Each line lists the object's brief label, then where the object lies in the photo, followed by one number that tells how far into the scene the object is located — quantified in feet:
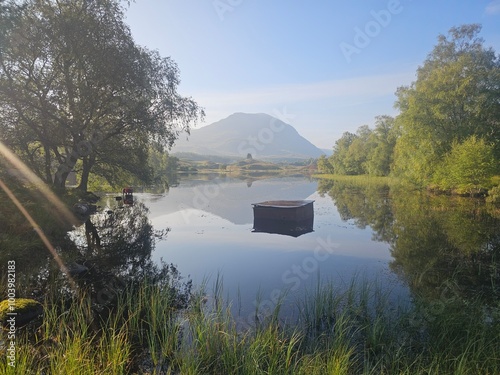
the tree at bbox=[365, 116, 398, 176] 230.48
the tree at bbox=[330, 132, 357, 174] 319.47
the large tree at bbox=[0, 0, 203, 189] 71.36
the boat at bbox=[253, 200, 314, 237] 72.74
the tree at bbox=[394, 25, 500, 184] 118.21
